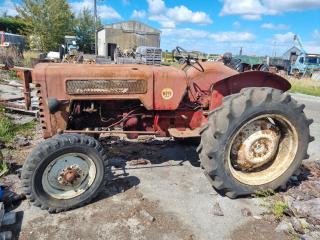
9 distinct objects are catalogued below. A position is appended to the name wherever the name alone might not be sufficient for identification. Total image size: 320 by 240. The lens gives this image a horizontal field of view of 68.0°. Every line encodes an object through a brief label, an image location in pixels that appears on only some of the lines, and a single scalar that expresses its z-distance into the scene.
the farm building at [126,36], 24.90
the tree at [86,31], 29.78
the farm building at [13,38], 17.04
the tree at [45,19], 21.18
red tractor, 2.61
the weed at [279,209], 2.66
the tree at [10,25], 25.74
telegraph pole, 28.83
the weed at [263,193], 2.93
